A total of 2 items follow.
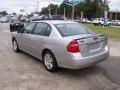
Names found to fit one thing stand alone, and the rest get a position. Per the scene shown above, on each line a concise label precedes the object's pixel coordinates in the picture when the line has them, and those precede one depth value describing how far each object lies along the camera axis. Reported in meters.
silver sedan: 2.77
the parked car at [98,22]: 22.32
